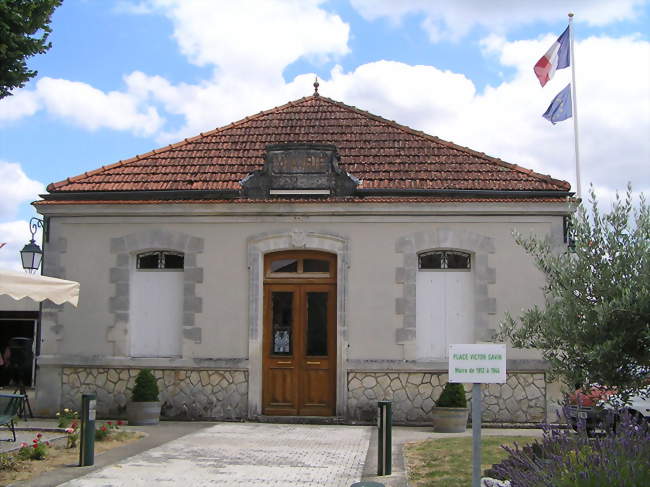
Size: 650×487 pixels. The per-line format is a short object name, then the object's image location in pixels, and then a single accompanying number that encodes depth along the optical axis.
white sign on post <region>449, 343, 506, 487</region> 6.89
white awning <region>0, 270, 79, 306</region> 10.03
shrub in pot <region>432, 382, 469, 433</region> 13.09
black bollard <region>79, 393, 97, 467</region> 9.45
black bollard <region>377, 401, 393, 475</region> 9.29
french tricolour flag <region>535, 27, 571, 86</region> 18.47
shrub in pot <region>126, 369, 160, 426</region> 13.52
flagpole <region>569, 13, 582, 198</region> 18.59
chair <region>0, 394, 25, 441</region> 10.45
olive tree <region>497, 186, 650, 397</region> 7.41
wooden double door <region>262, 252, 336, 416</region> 14.36
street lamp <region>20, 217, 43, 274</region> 14.36
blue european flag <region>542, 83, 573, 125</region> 18.58
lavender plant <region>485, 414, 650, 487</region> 5.89
